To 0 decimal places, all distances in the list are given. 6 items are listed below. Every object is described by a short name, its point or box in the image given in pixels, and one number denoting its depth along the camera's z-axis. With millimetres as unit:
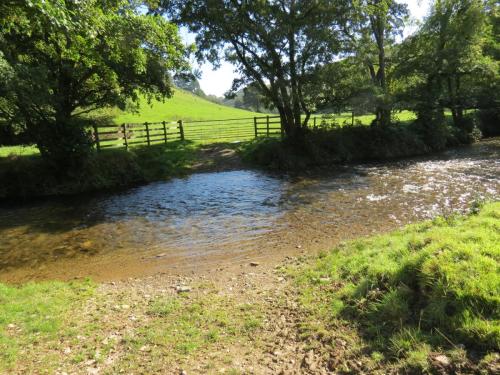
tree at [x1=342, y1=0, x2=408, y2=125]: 18219
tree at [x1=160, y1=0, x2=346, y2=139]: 17344
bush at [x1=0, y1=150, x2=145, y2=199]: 14875
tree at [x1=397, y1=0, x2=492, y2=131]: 22516
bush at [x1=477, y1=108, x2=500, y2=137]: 28891
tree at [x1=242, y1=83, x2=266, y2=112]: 19878
